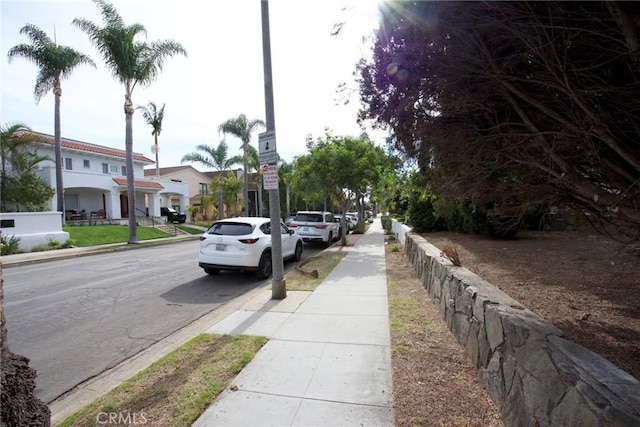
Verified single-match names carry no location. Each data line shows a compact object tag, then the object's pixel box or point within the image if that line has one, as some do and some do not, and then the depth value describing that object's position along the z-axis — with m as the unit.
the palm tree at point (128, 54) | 19.69
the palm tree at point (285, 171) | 40.13
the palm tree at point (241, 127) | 35.69
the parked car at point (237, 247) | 9.07
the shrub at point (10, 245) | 15.93
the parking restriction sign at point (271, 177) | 7.12
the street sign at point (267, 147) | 7.09
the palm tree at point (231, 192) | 41.81
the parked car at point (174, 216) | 35.22
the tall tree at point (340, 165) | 15.52
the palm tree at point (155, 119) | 35.12
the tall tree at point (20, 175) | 20.80
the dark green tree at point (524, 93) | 3.05
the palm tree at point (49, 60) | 21.31
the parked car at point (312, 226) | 16.56
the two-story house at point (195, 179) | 49.38
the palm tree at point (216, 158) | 38.81
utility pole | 7.11
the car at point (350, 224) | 27.37
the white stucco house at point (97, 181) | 27.73
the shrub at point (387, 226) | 26.42
